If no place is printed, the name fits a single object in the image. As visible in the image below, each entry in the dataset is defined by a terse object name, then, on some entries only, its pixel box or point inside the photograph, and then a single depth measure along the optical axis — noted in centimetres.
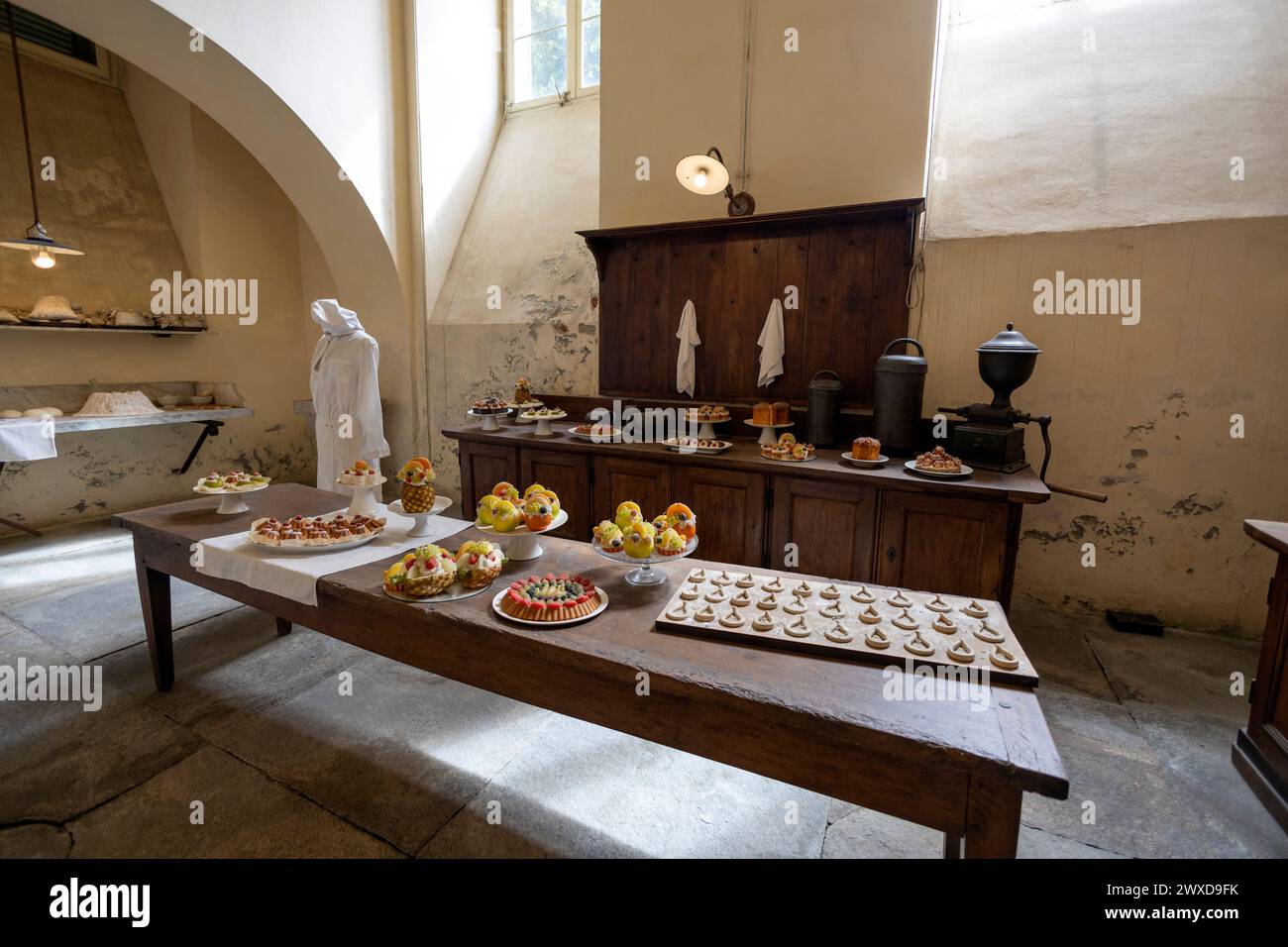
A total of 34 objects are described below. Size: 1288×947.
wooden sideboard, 334
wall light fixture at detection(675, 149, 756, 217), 447
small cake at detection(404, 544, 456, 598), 204
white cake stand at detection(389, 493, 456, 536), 270
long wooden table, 133
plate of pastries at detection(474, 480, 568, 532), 235
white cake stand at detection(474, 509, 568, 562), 246
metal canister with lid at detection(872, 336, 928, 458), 397
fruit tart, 191
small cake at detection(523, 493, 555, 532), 236
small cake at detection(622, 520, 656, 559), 210
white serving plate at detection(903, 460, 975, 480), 344
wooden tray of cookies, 168
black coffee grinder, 357
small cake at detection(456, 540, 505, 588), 215
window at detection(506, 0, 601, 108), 648
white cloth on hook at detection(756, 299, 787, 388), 469
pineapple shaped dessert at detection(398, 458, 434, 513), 257
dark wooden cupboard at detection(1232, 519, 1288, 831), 238
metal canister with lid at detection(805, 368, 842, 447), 430
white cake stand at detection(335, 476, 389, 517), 282
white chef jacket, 446
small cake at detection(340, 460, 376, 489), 268
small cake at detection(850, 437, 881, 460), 380
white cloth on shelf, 479
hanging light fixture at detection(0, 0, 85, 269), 480
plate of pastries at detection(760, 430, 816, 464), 401
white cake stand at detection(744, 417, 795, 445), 442
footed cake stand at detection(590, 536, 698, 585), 214
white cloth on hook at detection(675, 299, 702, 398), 504
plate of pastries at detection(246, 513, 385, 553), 249
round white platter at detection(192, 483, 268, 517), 308
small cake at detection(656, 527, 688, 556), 214
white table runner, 228
